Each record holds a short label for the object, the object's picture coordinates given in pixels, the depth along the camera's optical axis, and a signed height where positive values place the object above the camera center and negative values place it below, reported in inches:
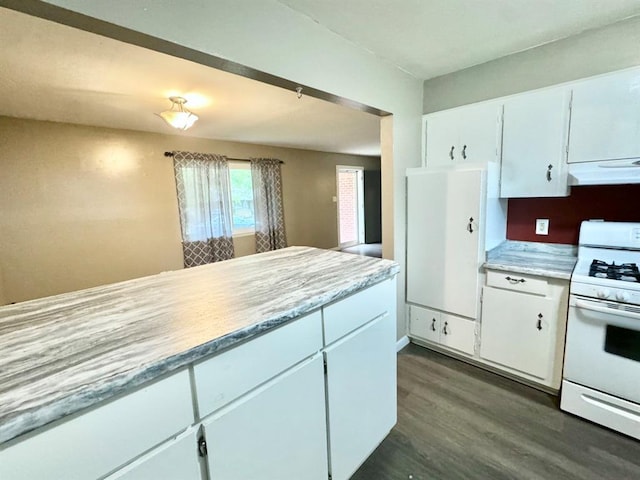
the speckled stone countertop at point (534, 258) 75.5 -19.7
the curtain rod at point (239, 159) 201.0 +29.9
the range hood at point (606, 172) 68.3 +4.1
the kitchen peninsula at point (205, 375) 24.5 -18.2
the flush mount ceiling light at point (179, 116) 106.0 +32.4
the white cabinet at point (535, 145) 78.7 +13.1
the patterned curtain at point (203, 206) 176.4 -1.5
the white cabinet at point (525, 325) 74.9 -36.2
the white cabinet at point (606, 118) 69.2 +17.3
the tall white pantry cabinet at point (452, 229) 86.7 -11.0
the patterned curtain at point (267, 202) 212.4 -0.6
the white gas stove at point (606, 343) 62.3 -34.3
